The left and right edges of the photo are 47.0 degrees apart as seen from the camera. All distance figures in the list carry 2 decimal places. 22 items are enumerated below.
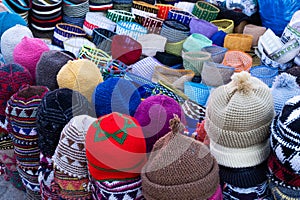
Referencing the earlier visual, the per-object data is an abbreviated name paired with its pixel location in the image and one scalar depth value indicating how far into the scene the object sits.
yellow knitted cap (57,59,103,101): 1.42
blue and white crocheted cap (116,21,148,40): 2.22
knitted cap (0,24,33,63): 1.85
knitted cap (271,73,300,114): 1.05
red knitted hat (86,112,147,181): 0.98
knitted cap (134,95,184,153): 1.08
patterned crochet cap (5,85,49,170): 1.34
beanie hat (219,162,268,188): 0.98
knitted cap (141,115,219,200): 0.88
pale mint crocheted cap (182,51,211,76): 1.83
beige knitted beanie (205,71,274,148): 0.93
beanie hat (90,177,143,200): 1.02
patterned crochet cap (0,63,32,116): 1.48
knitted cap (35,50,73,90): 1.54
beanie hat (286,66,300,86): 1.29
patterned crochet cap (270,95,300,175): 0.86
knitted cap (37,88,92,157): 1.20
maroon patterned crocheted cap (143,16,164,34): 2.29
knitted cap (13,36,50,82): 1.71
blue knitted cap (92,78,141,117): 1.22
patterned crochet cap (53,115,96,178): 1.12
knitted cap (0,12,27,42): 2.03
